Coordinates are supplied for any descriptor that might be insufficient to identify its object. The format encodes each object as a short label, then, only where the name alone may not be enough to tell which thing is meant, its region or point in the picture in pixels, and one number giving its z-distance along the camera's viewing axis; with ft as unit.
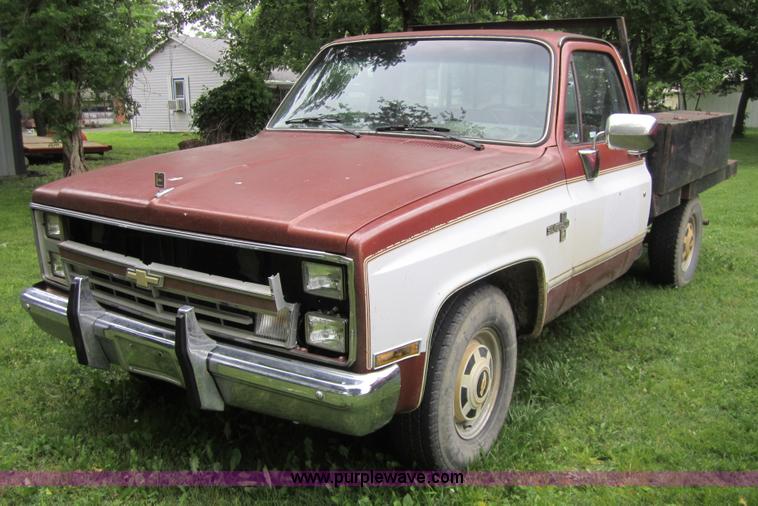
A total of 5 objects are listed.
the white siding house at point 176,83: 104.27
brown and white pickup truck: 8.16
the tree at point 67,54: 31.91
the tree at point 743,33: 60.54
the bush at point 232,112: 42.19
